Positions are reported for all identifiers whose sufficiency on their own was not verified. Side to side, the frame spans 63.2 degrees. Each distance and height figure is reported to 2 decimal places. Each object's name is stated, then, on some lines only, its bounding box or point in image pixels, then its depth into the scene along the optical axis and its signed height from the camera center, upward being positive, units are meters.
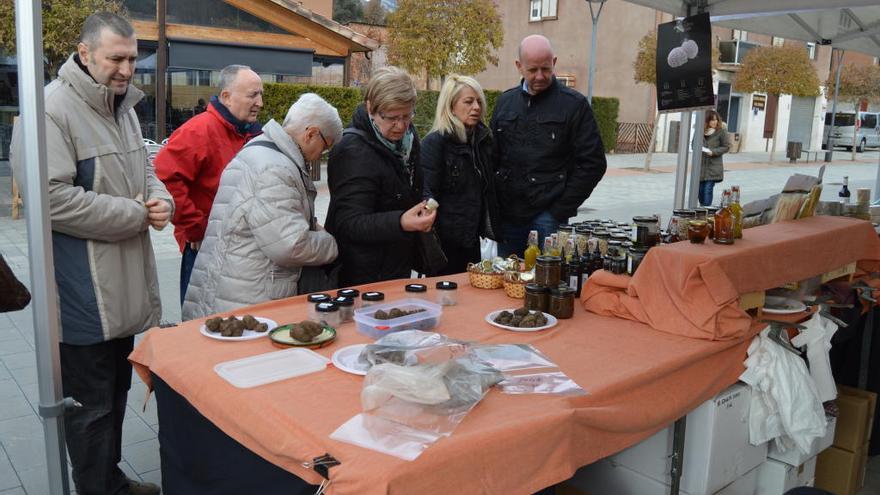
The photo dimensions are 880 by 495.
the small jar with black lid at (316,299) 2.38 -0.58
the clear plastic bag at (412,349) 1.81 -0.56
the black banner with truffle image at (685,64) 3.96 +0.44
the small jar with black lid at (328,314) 2.25 -0.58
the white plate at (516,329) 2.26 -0.60
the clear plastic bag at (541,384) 1.76 -0.61
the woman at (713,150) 9.55 -0.08
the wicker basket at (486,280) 2.84 -0.57
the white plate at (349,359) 1.85 -0.61
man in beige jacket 2.31 -0.35
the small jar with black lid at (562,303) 2.42 -0.55
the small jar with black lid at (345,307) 2.30 -0.57
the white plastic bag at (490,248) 4.41 -0.70
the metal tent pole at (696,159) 4.52 -0.10
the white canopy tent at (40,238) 1.87 -0.32
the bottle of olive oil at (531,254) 2.82 -0.46
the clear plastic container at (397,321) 2.14 -0.57
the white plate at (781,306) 2.67 -0.60
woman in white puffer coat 2.44 -0.32
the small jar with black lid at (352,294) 2.40 -0.55
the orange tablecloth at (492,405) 1.46 -0.64
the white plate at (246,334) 2.10 -0.61
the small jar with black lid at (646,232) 2.65 -0.33
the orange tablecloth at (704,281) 2.29 -0.46
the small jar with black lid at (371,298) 2.49 -0.58
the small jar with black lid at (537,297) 2.45 -0.54
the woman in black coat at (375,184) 2.64 -0.21
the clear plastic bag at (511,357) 1.91 -0.59
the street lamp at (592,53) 16.06 +1.94
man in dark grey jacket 3.72 -0.06
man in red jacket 3.43 -0.12
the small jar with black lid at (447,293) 2.58 -0.58
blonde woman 3.55 -0.16
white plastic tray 1.79 -0.62
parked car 30.97 +0.84
